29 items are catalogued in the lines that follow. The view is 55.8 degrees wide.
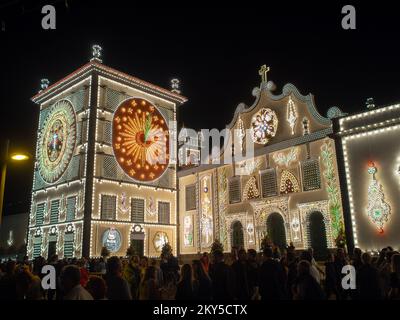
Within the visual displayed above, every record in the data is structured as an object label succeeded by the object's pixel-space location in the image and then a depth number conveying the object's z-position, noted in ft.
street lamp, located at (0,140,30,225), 34.27
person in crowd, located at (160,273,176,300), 28.66
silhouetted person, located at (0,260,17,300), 24.70
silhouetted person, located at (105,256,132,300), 21.91
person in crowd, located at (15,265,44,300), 23.30
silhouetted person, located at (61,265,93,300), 17.54
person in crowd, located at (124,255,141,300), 36.35
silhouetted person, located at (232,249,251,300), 28.86
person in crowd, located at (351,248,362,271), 28.96
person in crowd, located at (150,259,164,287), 37.37
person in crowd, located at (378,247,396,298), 29.17
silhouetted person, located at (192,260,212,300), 26.43
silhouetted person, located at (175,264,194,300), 25.01
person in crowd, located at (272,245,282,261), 41.99
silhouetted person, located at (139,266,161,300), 24.94
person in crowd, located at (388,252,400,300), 25.93
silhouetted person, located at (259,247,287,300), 26.02
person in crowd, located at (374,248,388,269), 35.07
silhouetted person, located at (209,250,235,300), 28.12
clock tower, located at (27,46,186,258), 94.32
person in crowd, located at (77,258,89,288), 31.53
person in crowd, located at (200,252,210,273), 43.25
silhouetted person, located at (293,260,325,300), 22.06
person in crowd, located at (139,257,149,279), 42.17
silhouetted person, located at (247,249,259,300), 31.38
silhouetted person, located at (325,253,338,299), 34.80
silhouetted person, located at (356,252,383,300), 25.34
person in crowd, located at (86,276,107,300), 19.07
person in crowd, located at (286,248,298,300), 32.07
